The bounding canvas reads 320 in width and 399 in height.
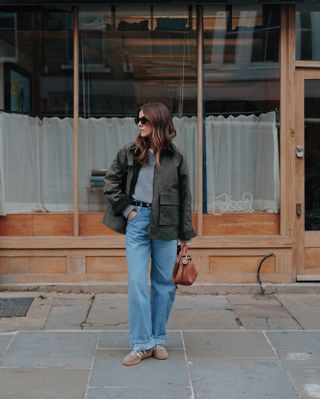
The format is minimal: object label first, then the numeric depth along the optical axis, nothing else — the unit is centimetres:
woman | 520
